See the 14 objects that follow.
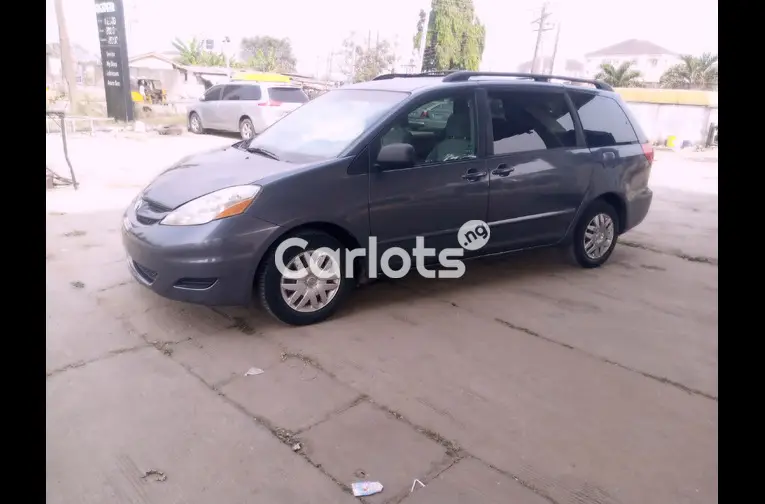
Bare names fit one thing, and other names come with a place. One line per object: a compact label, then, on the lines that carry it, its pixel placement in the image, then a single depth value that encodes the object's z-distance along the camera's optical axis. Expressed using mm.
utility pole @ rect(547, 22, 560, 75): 24975
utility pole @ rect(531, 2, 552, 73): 24703
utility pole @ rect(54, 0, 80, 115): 19891
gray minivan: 3359
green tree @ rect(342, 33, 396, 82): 34875
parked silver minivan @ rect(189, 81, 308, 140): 13703
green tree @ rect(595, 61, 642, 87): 26828
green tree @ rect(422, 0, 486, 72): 28062
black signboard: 16219
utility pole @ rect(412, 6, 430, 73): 23377
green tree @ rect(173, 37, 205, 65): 37922
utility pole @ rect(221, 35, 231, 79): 29209
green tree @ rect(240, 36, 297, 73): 52062
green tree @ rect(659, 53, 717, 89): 24644
